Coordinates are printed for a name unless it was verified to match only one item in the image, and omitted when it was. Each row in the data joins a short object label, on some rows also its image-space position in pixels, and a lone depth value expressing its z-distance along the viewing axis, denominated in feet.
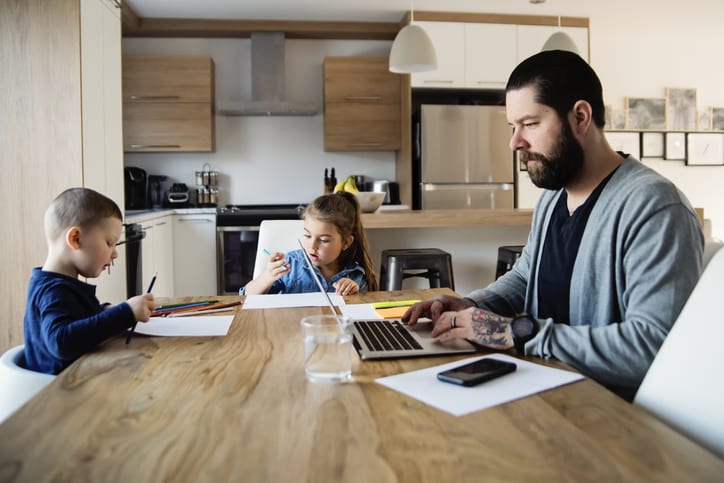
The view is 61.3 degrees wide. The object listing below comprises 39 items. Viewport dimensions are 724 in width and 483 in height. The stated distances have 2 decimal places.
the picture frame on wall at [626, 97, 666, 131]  20.34
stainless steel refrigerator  17.12
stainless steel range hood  17.67
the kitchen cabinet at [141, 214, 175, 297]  13.03
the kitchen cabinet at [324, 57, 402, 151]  17.66
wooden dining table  1.99
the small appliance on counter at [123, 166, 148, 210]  17.60
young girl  7.00
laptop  3.47
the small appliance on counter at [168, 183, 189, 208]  17.74
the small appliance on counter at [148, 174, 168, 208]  18.15
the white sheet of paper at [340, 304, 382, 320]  4.69
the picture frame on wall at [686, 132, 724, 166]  20.92
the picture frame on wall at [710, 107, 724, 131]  21.08
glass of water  3.02
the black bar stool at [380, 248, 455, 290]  11.14
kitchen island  12.14
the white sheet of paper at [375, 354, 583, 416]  2.63
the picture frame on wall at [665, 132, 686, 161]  20.72
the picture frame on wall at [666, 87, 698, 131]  20.63
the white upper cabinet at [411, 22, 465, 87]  17.06
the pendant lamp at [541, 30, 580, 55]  12.80
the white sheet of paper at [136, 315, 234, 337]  4.12
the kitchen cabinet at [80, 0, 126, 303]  9.45
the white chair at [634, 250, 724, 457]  2.45
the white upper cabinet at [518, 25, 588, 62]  17.48
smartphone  2.87
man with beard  3.43
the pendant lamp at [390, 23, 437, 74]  11.78
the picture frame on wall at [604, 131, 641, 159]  20.36
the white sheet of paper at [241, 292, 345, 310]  5.19
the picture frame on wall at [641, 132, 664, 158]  20.66
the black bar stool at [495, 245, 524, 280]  11.36
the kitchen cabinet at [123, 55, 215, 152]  17.03
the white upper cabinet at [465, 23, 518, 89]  17.28
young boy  3.76
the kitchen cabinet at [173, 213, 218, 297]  16.40
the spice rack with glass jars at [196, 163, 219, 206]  18.08
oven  16.05
